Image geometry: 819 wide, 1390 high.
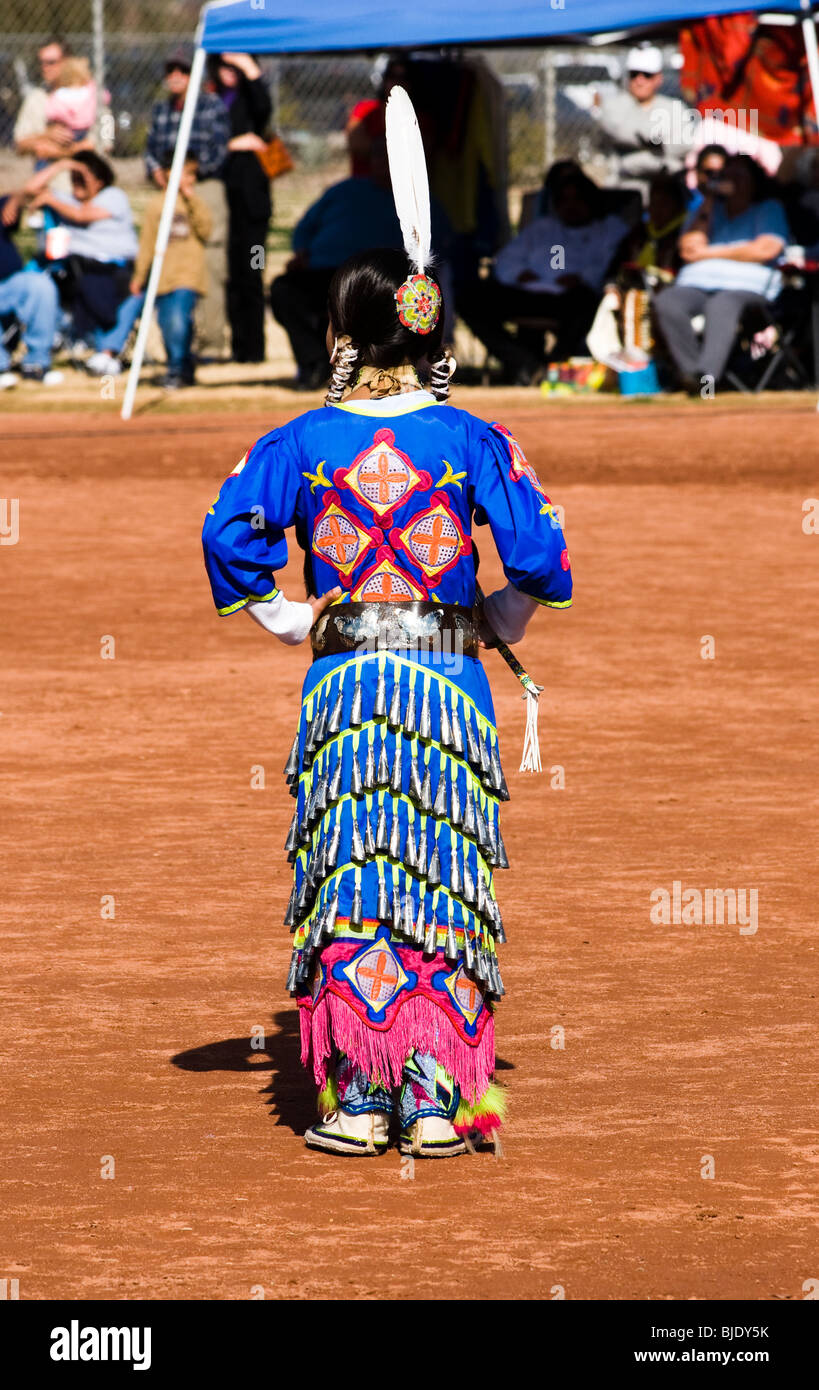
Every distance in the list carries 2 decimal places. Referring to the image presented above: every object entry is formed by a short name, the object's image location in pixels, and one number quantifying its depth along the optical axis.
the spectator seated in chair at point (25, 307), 19.08
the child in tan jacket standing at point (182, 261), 18.44
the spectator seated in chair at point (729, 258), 17.17
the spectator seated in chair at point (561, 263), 18.55
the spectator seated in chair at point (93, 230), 19.45
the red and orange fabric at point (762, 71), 19.52
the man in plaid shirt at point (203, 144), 18.56
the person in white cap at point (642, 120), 19.53
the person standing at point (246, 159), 19.28
